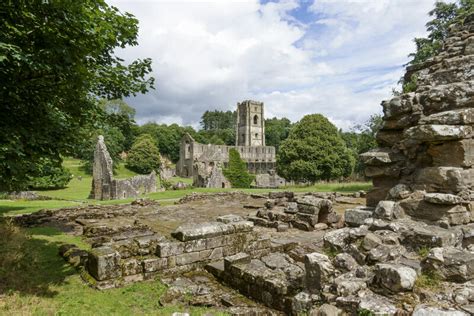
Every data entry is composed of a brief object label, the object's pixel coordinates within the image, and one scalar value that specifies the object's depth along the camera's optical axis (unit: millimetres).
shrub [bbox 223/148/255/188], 52844
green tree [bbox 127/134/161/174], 66250
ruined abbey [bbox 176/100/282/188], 54562
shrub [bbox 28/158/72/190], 37469
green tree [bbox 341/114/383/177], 32806
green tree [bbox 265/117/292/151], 108875
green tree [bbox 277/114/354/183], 40094
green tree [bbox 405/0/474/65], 25031
